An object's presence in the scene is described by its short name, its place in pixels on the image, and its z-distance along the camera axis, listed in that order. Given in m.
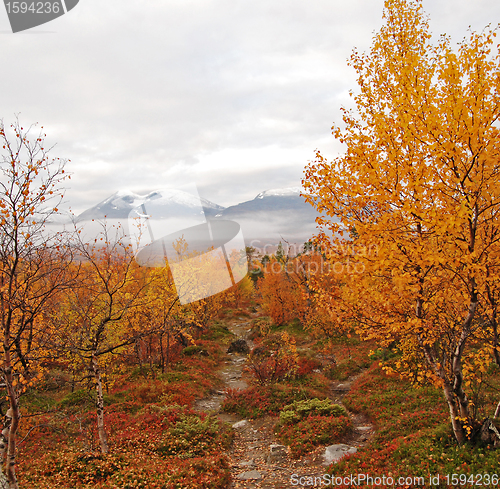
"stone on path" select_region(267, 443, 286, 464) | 11.03
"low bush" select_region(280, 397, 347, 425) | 13.27
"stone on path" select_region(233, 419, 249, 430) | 14.27
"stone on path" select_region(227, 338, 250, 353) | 28.02
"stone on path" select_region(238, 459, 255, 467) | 10.87
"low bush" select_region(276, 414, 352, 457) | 11.37
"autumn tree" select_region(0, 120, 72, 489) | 6.22
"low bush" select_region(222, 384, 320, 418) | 15.30
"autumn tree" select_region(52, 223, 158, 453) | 9.53
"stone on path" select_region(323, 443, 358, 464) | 10.27
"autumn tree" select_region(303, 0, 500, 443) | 5.48
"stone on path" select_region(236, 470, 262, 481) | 9.93
